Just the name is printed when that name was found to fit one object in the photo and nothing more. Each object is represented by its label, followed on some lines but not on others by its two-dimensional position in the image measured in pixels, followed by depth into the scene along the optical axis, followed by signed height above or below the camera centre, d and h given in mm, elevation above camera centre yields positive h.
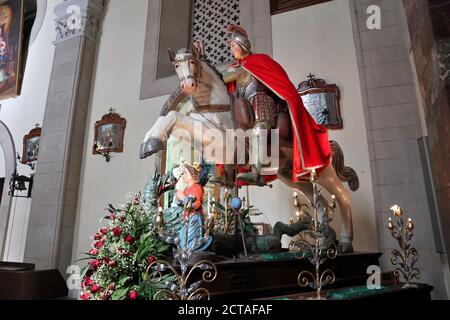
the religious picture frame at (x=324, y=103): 4273 +1841
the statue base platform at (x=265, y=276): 1875 -244
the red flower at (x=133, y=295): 1728 -304
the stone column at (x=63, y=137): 5863 +2026
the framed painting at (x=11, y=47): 7777 +4830
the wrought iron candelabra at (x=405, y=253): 2311 -105
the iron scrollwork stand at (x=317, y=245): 1796 -43
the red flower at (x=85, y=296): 1833 -327
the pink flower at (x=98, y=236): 2100 +19
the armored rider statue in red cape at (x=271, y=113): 2562 +1038
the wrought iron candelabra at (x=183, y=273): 1538 -191
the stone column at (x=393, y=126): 3443 +1349
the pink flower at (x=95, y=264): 1919 -151
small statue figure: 2010 +238
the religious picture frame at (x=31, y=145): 6993 +2066
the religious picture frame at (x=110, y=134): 6023 +2013
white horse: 2561 +995
